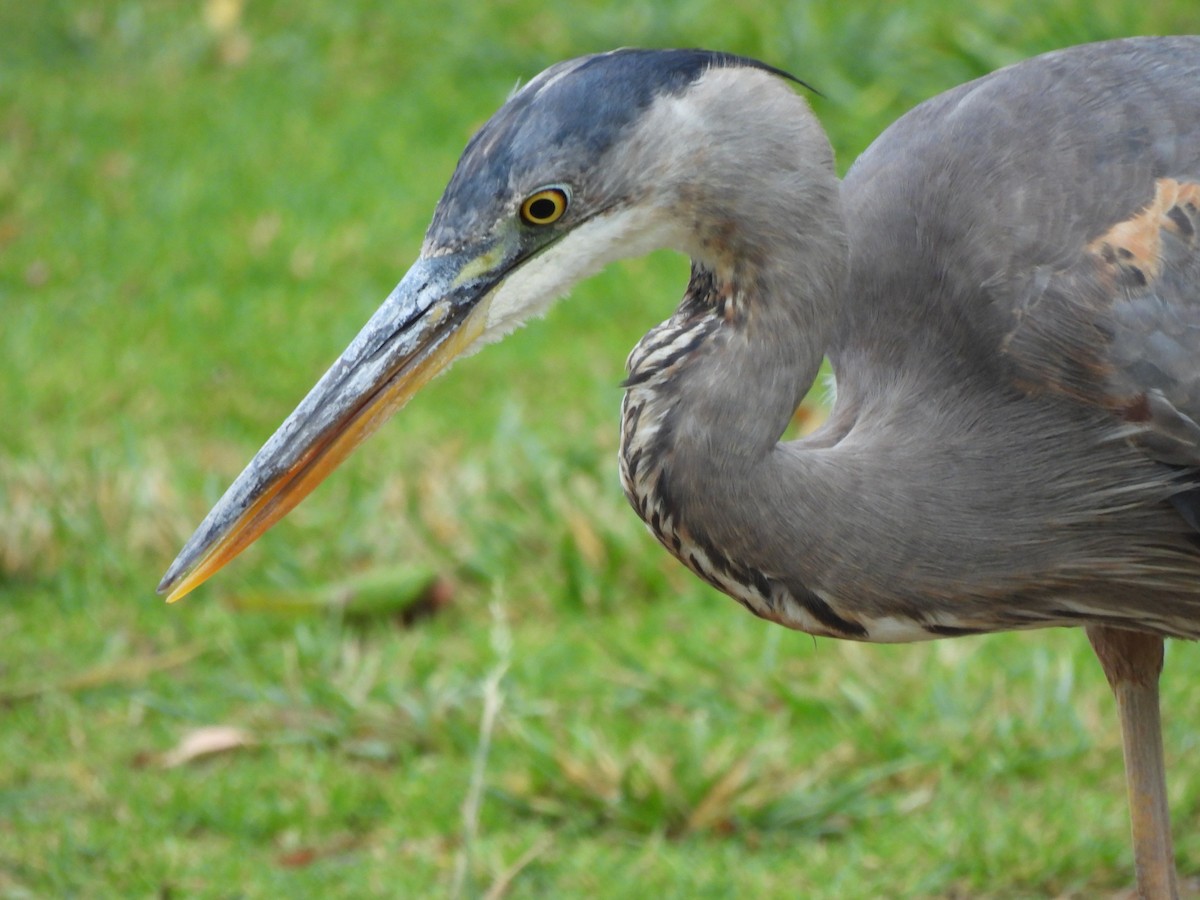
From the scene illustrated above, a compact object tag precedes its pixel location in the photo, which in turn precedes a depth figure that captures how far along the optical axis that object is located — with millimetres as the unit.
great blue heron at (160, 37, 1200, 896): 5527
